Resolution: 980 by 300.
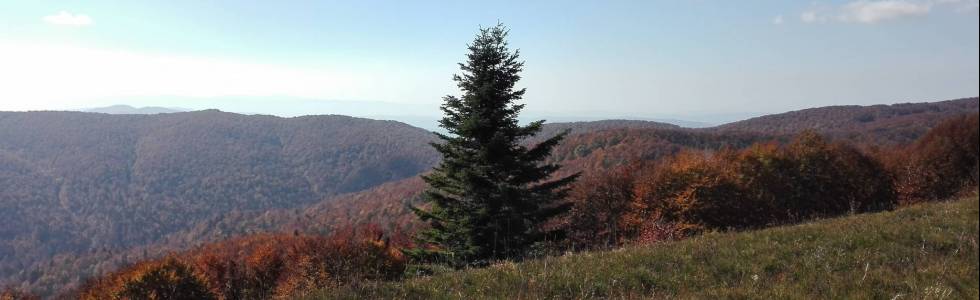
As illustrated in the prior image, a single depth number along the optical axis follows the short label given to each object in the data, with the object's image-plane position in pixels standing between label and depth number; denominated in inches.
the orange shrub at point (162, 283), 1122.7
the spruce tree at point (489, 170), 828.0
